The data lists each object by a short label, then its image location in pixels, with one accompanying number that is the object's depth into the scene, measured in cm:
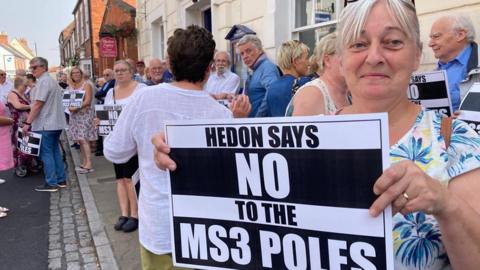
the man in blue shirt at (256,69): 450
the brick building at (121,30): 2050
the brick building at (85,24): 3791
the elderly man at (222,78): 625
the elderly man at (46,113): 606
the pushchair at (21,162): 775
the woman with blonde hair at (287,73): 349
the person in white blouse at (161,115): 222
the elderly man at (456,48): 319
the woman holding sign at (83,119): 728
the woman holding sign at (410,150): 100
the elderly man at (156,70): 634
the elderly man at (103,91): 823
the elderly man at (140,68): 1192
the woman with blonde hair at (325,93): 227
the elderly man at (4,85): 1024
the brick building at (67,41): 6041
